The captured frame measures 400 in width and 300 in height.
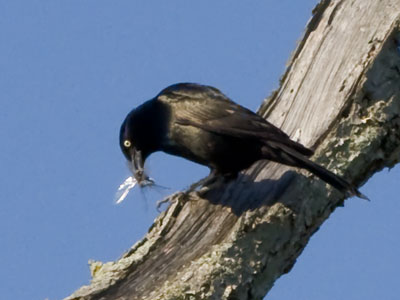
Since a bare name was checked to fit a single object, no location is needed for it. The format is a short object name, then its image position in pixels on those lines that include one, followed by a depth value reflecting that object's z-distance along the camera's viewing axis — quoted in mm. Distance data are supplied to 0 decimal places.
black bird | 12383
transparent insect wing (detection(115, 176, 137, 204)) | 13621
